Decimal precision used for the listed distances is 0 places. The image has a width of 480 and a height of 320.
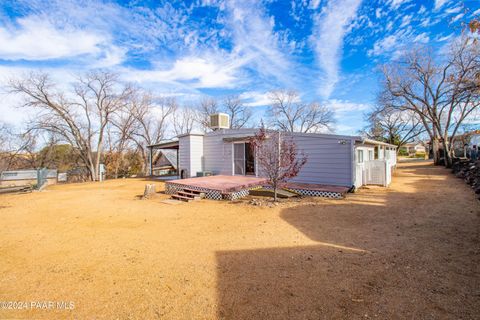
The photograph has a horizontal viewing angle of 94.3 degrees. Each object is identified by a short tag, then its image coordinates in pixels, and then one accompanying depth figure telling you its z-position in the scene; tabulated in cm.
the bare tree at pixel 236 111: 3394
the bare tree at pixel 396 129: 3186
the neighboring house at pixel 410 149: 5185
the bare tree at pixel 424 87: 2036
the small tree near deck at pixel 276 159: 759
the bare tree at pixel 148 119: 2455
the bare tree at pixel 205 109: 3218
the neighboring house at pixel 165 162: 2275
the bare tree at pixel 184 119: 3097
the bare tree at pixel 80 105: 1659
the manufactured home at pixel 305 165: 909
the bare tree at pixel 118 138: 2306
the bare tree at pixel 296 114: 3453
